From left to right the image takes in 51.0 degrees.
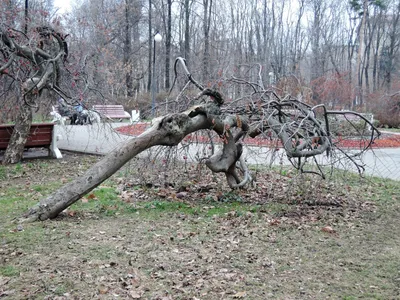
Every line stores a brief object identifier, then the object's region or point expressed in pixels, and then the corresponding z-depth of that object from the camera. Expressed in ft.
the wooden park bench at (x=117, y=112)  70.69
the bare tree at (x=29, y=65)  26.35
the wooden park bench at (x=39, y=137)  30.63
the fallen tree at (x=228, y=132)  16.12
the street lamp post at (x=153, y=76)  62.14
